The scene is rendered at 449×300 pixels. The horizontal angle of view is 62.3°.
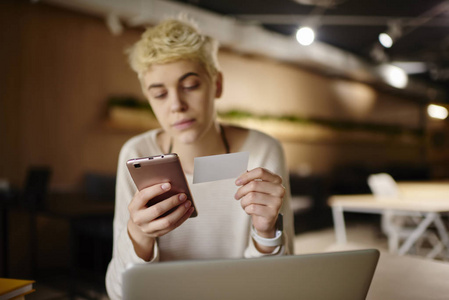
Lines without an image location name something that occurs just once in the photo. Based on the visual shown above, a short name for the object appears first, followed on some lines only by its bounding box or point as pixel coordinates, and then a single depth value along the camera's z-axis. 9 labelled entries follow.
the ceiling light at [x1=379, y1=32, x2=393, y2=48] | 5.56
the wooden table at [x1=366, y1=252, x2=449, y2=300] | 0.89
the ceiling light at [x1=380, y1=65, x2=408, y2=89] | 9.84
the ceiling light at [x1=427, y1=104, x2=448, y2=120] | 8.16
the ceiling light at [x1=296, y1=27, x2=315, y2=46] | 5.43
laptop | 0.61
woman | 0.91
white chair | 3.98
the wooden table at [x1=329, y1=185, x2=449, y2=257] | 3.10
